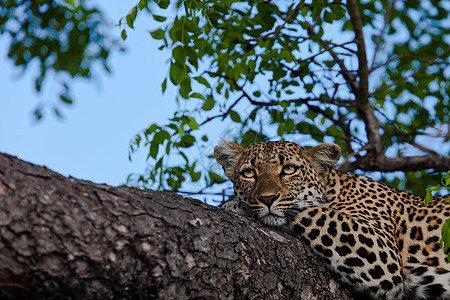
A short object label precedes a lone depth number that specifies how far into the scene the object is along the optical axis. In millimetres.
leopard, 12602
